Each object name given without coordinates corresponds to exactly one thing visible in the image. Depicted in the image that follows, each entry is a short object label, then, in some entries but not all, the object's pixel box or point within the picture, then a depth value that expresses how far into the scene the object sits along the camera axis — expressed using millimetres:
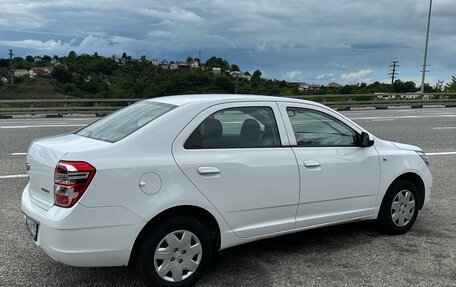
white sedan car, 3346
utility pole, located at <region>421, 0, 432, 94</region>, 31544
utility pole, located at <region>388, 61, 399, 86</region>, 66506
